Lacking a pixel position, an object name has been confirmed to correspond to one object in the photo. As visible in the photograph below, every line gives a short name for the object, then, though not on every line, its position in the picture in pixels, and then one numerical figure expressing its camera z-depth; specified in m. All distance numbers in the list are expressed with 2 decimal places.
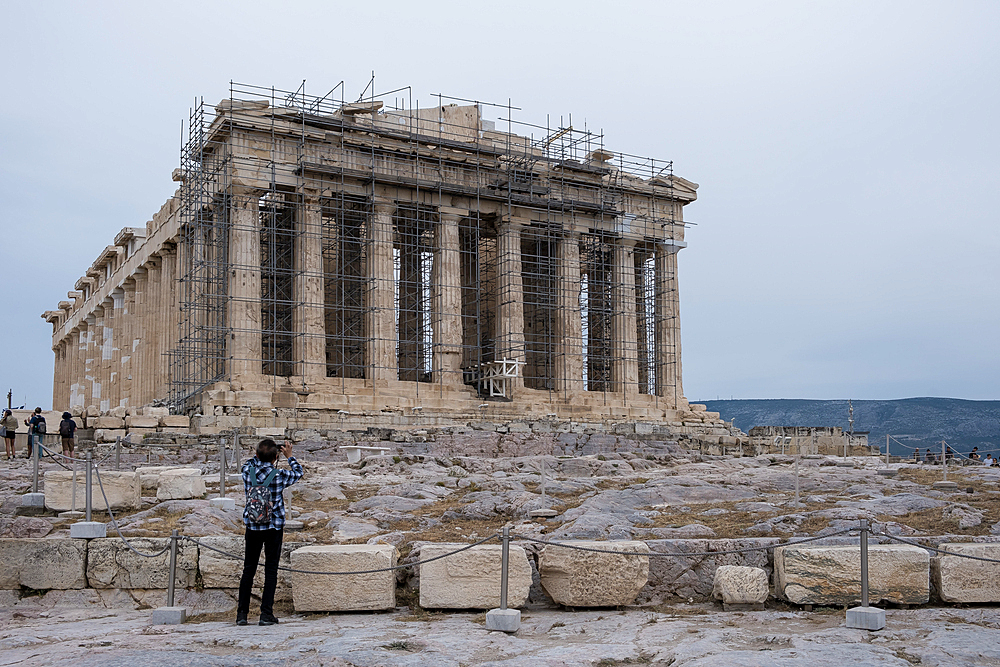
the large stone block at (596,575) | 10.16
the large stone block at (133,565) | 10.88
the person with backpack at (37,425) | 23.47
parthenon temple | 35.03
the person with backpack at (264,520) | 9.69
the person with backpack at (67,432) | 24.03
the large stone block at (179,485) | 15.64
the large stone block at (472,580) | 10.06
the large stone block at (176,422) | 30.90
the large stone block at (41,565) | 10.95
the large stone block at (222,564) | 10.82
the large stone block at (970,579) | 10.00
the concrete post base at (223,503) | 14.44
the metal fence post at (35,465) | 14.56
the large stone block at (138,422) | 30.08
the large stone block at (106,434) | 28.75
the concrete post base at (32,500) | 14.09
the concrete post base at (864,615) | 8.98
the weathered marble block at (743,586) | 10.05
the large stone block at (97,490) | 13.98
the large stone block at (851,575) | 9.91
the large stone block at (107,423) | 29.70
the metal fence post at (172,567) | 9.88
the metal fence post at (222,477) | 15.18
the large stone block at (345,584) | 10.09
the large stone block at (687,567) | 10.52
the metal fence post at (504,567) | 9.38
